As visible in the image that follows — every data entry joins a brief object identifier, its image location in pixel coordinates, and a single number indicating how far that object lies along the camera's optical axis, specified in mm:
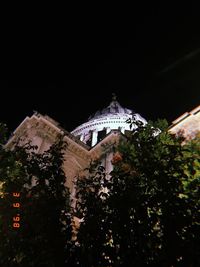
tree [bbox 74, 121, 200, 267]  9742
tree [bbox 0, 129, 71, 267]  10938
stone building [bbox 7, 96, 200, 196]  31062
